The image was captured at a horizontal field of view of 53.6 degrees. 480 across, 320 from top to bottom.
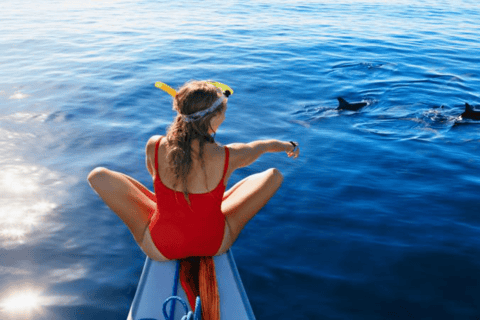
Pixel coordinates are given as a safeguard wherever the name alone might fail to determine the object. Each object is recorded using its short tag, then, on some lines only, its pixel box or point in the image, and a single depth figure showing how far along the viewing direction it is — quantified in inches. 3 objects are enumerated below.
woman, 148.9
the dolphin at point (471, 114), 354.9
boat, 144.7
